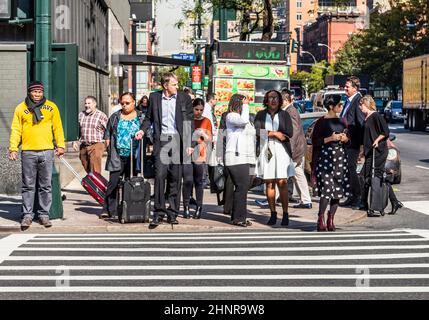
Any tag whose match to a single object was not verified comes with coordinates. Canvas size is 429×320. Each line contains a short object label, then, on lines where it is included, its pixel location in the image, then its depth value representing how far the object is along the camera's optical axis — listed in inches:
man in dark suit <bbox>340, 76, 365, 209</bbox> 635.5
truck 2011.6
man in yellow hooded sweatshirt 540.4
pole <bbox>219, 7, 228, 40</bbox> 1433.3
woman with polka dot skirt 533.6
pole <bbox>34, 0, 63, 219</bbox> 589.9
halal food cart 1195.3
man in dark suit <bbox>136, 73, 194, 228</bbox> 543.8
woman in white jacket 553.3
